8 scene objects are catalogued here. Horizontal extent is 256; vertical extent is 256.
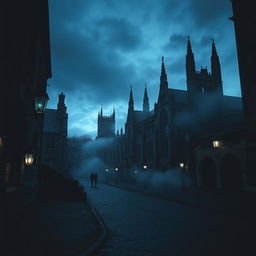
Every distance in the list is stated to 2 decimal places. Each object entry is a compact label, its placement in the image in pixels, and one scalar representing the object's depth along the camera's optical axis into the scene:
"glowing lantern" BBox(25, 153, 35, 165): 11.06
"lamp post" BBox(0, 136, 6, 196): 6.41
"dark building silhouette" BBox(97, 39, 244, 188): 29.66
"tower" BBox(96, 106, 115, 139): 107.30
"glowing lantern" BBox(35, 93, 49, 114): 8.01
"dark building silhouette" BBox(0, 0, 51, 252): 6.55
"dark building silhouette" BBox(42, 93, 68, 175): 39.81
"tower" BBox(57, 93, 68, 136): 42.28
